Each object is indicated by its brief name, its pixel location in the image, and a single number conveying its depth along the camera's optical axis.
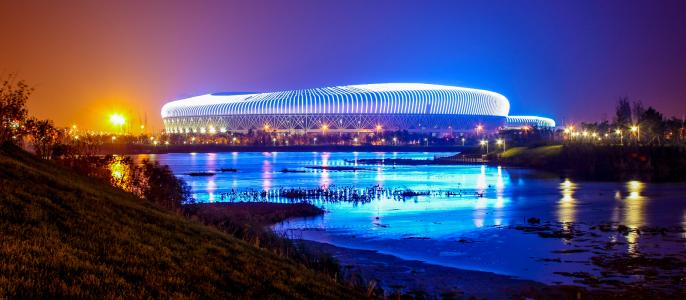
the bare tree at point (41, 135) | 29.02
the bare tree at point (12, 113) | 23.99
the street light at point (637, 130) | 87.16
